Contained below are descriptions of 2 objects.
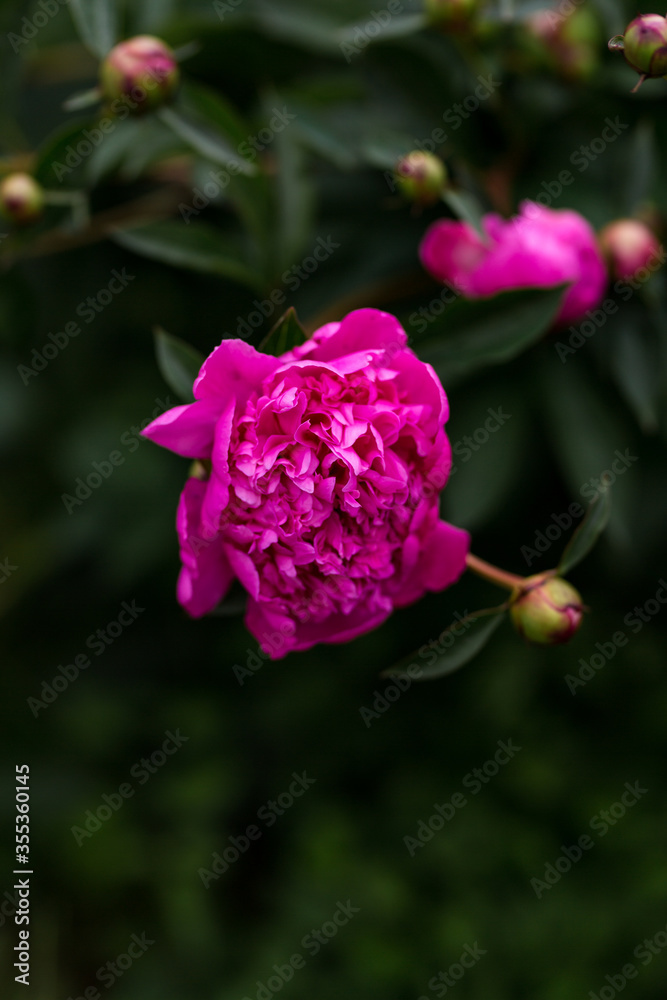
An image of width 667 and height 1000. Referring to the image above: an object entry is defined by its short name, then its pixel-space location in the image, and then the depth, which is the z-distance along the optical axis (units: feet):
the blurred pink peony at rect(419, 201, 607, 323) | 3.43
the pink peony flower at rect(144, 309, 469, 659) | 3.09
